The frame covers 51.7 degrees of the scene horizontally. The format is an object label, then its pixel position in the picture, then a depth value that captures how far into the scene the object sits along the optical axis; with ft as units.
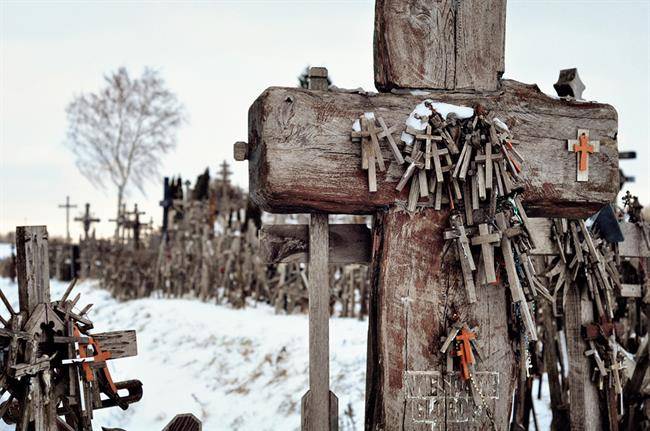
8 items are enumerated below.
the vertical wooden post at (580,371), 16.53
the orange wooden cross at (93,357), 11.96
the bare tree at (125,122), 89.92
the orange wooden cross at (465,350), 11.07
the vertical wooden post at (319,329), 11.39
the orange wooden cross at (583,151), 11.98
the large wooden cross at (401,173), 10.98
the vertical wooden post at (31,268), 11.91
